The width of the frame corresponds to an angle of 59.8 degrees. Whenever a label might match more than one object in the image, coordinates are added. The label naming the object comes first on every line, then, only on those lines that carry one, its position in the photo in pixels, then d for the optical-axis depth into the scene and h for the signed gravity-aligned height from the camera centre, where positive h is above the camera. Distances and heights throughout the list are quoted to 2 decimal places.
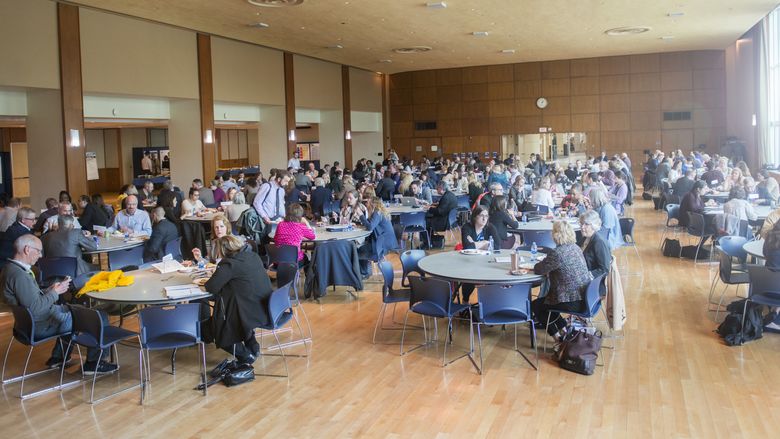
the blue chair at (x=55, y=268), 7.50 -0.84
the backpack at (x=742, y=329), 6.59 -1.52
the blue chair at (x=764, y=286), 6.24 -1.04
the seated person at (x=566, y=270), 6.09 -0.82
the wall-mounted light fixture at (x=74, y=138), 14.06 +1.11
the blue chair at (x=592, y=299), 5.98 -1.08
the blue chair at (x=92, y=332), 5.38 -1.17
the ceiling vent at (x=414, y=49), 21.72 +4.30
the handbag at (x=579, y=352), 5.91 -1.54
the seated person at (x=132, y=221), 9.81 -0.46
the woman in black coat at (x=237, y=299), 5.75 -0.96
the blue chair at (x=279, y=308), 5.82 -1.07
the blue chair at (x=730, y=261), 7.12 -0.95
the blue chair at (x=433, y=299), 6.09 -1.07
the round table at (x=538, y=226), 9.08 -0.65
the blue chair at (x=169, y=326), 5.36 -1.09
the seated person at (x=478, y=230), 7.98 -0.58
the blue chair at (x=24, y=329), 5.62 -1.15
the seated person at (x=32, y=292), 5.69 -0.85
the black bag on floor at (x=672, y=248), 11.22 -1.20
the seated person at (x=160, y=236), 8.78 -0.61
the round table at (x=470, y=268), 6.07 -0.84
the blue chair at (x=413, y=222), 11.21 -0.66
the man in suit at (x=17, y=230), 8.84 -0.49
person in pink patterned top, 8.53 -0.56
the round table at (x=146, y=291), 5.60 -0.88
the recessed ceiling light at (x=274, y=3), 14.03 +3.81
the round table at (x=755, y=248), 7.11 -0.81
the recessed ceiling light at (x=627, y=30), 19.50 +4.28
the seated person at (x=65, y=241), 8.02 -0.59
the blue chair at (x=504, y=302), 5.88 -1.06
